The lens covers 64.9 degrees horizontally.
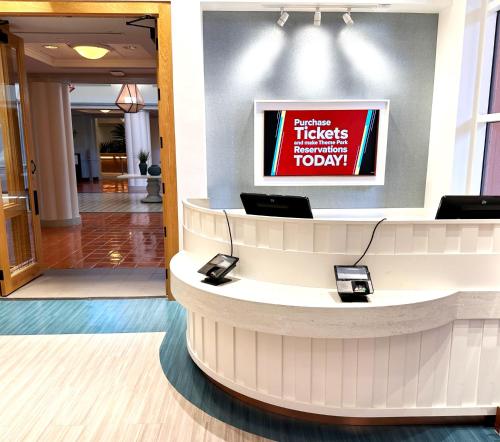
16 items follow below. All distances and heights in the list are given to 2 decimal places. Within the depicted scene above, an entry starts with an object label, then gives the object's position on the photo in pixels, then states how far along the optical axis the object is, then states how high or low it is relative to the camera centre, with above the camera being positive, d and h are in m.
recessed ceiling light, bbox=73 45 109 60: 5.28 +1.42
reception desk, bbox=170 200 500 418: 1.98 -0.82
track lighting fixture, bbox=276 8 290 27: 3.75 +1.30
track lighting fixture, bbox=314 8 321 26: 3.76 +1.30
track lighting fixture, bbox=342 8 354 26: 3.77 +1.30
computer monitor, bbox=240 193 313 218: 2.13 -0.28
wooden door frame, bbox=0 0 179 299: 3.58 +1.18
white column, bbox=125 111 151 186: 13.41 +0.60
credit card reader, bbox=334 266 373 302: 1.91 -0.62
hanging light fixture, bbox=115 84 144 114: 8.67 +1.25
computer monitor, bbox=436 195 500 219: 2.04 -0.27
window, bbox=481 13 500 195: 3.62 +0.15
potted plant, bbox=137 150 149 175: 11.72 -0.24
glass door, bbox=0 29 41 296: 4.17 -0.26
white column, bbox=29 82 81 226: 6.99 +0.08
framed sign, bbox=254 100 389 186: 4.16 +0.14
